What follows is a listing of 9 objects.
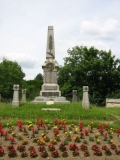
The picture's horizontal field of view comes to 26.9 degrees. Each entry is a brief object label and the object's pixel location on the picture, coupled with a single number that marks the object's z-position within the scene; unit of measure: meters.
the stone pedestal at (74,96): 24.98
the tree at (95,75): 36.50
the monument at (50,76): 20.73
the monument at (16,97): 16.96
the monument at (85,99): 16.98
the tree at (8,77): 47.02
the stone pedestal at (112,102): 26.09
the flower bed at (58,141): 8.38
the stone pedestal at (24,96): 23.81
